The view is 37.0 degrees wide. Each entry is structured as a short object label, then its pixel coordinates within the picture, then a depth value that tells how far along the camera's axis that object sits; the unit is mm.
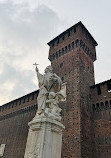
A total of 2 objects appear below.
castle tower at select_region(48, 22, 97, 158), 14781
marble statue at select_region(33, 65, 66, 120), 4223
